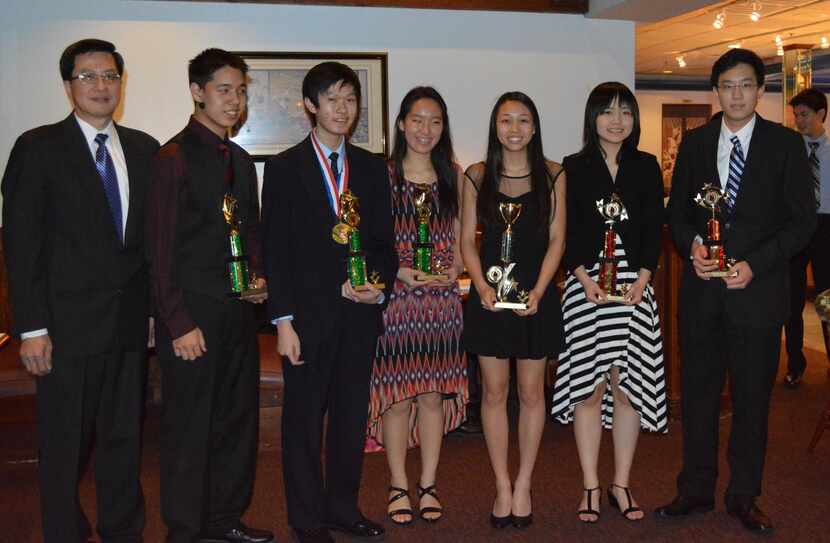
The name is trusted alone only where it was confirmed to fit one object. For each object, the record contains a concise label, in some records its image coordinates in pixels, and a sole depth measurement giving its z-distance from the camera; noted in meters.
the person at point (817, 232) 5.65
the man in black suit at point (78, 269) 2.64
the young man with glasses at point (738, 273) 3.04
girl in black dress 3.08
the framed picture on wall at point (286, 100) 5.25
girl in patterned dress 3.10
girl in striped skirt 3.13
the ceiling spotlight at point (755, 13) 7.97
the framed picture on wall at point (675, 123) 13.80
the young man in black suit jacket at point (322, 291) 2.85
